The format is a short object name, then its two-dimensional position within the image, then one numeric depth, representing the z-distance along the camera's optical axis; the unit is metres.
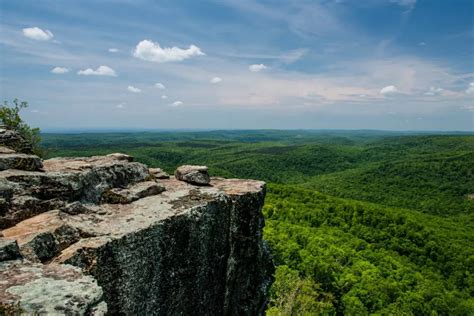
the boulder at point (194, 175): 16.22
